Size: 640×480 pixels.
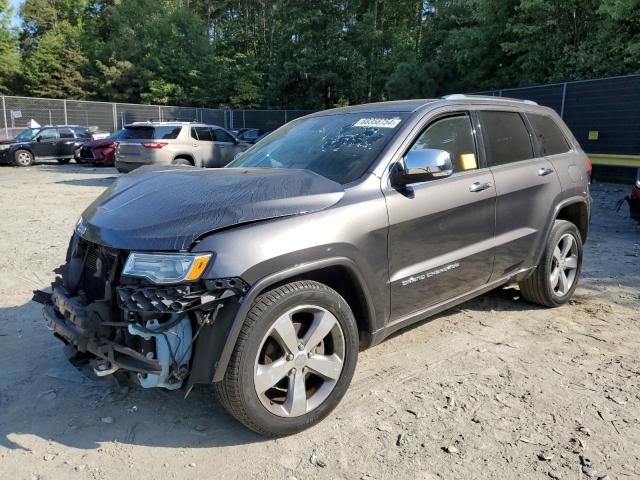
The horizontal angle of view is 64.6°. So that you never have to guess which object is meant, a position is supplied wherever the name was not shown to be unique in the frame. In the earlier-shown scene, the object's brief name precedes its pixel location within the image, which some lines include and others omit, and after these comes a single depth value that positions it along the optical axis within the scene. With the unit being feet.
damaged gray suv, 7.83
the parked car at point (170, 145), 41.52
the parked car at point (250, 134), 75.17
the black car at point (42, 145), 63.00
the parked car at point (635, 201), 23.84
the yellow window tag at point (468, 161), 12.00
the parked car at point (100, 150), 62.18
